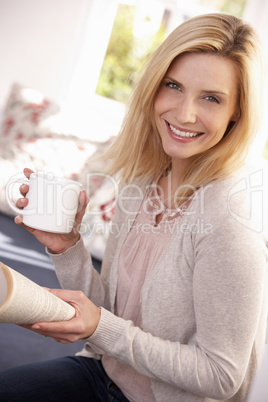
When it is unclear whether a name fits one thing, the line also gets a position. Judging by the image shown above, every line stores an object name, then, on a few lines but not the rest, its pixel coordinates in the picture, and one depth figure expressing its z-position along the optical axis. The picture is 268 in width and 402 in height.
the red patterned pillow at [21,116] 2.26
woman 0.83
